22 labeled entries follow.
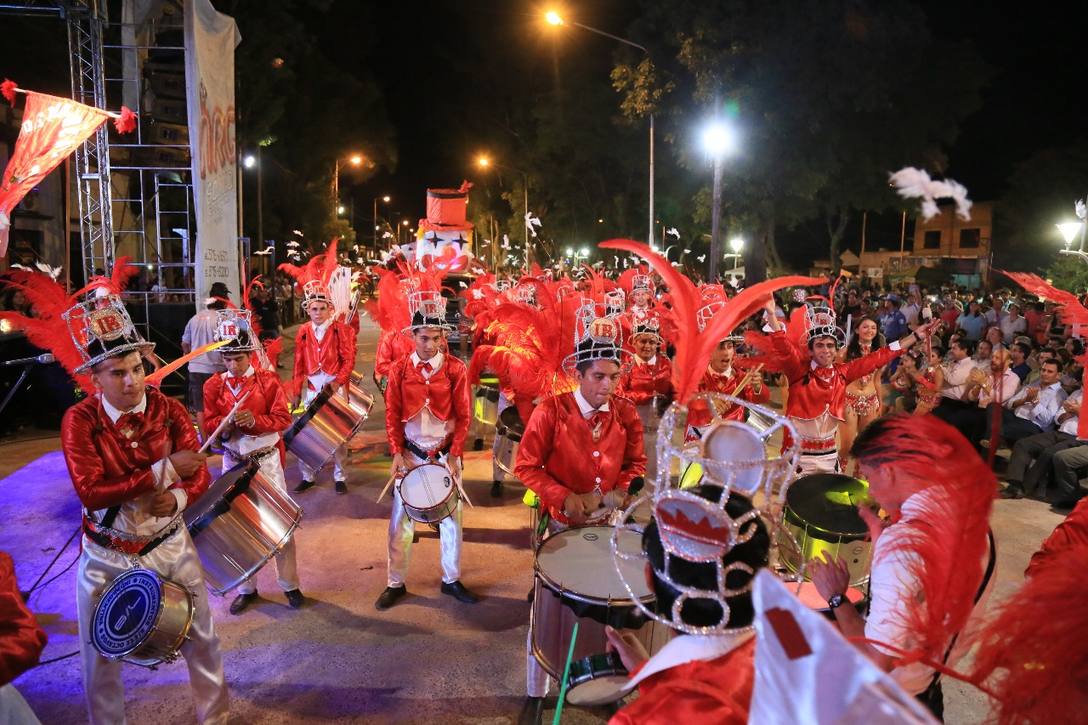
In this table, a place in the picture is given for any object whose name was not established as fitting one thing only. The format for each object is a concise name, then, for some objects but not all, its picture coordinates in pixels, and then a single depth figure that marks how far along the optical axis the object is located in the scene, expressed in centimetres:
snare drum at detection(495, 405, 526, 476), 677
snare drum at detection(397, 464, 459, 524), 497
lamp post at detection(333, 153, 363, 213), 3825
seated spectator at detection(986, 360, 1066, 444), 858
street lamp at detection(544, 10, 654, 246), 1680
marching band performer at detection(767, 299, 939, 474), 599
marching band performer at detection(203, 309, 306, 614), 525
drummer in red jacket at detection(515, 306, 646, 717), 406
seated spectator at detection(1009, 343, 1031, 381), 983
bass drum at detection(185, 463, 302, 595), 403
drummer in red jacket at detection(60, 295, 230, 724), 339
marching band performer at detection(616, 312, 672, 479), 673
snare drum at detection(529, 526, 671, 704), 315
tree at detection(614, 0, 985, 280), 1778
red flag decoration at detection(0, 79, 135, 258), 478
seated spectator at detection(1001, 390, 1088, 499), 792
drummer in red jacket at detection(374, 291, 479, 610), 531
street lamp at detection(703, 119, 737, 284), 1490
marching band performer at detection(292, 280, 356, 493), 796
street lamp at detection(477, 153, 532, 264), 4490
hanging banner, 935
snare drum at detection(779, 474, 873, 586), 405
